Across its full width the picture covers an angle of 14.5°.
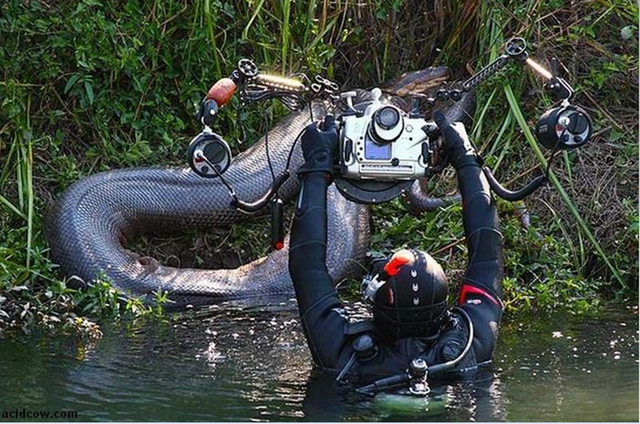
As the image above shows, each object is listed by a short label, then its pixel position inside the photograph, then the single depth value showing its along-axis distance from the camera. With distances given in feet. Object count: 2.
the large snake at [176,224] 50.97
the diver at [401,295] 36.09
